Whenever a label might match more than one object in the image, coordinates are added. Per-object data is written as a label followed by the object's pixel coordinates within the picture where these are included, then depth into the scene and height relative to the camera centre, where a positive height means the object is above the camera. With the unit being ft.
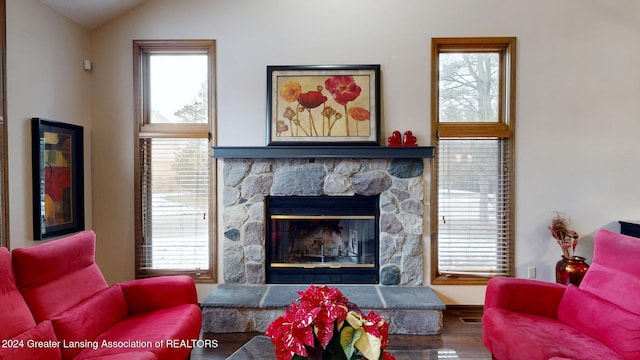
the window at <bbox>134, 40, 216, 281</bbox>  10.48 +0.30
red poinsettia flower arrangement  3.78 -1.98
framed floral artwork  10.14 +2.34
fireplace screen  10.45 -2.33
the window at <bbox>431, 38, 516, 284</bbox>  10.49 +0.02
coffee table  5.34 -3.18
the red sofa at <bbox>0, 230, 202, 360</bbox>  5.15 -2.68
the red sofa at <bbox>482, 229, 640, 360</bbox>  5.62 -2.98
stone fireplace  10.10 -0.70
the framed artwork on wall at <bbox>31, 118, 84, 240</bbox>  8.29 -0.07
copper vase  9.31 -2.95
